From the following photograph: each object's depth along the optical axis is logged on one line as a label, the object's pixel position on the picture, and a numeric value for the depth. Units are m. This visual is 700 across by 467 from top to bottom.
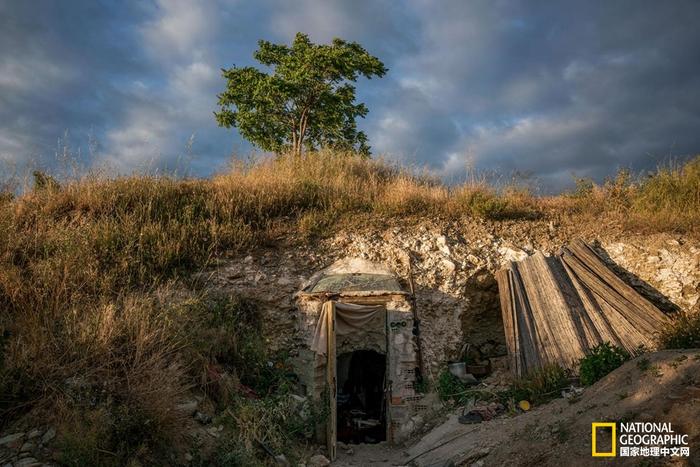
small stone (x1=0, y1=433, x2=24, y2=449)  4.67
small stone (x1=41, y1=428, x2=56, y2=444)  4.75
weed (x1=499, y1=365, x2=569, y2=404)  6.99
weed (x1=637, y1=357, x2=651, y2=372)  5.61
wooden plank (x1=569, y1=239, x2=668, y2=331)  8.04
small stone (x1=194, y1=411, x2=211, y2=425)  6.08
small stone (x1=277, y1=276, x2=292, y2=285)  9.15
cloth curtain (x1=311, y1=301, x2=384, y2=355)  8.18
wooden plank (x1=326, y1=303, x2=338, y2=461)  7.58
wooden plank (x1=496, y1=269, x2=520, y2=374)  8.15
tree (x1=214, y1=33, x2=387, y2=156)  16.58
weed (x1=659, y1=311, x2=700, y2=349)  6.76
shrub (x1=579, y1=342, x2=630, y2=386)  6.66
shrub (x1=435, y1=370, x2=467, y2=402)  8.11
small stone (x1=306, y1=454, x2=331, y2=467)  6.95
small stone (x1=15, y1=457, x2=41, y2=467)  4.48
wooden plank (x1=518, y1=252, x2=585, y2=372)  7.81
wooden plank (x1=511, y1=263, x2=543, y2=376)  7.96
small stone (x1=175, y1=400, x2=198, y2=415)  5.80
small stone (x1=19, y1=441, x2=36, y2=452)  4.66
